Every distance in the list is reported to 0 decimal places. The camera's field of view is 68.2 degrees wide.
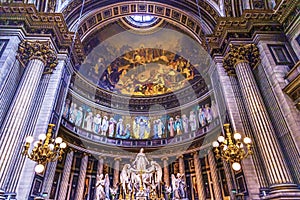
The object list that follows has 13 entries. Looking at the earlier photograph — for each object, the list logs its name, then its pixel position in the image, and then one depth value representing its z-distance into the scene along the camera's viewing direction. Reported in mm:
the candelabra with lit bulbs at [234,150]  6545
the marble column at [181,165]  16472
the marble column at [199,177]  14905
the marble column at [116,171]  16770
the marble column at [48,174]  8872
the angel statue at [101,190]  12445
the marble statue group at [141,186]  12453
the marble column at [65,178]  13644
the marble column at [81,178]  14648
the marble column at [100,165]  16503
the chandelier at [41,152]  6355
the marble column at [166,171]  16558
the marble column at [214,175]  13884
